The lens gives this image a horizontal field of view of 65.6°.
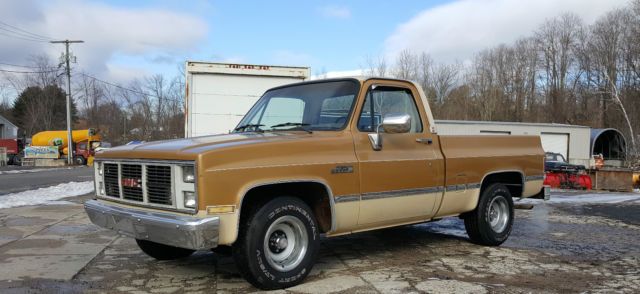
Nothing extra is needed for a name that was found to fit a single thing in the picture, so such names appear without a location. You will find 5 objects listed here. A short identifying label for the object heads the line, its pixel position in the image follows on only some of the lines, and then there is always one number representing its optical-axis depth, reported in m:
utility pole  32.19
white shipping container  9.55
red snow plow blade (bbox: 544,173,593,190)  16.11
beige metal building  29.84
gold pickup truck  3.77
